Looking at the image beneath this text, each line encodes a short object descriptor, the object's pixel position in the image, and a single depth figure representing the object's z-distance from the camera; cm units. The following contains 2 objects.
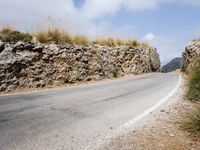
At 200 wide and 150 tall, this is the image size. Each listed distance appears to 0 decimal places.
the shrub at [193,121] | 339
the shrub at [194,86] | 532
